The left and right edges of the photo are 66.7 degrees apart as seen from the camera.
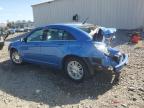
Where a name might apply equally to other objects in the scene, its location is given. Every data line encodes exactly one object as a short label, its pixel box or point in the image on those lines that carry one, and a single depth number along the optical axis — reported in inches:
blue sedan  114.2
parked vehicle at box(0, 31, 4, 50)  244.7
